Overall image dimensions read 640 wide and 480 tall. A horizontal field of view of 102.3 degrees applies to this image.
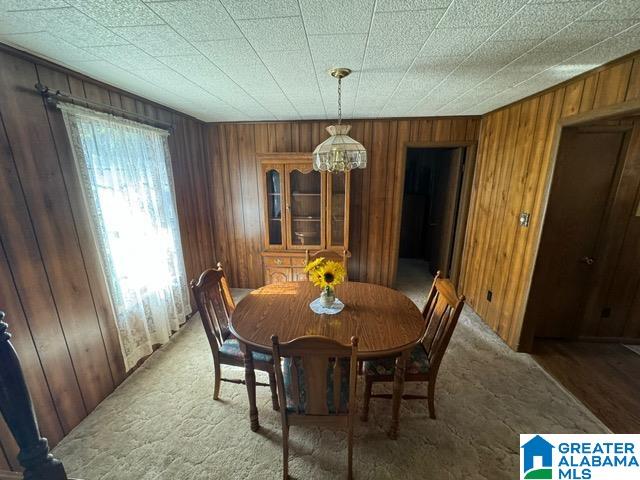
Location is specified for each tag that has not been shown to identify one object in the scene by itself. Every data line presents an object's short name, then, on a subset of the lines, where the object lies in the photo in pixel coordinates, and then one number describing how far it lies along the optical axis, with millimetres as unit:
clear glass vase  1836
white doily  1802
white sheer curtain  1807
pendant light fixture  1848
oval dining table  1479
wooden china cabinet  3152
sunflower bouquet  1775
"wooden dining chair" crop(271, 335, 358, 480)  1167
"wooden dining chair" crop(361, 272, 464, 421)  1599
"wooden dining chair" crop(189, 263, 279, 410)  1718
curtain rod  1544
